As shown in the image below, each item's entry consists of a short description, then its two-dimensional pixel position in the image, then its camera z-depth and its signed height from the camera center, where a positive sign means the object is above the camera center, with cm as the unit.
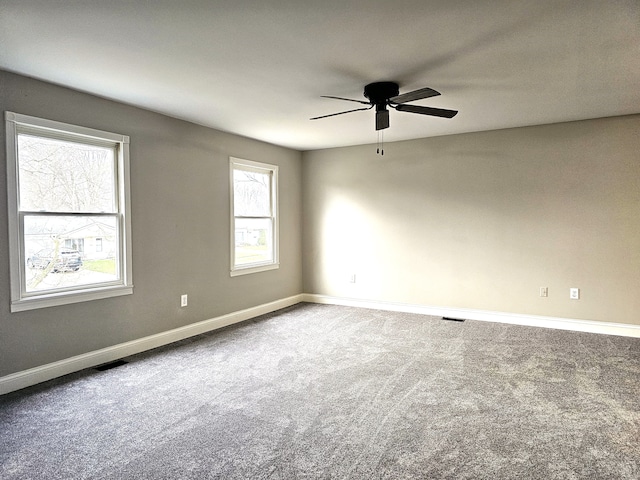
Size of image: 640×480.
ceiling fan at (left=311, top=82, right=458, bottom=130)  328 +104
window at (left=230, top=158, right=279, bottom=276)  529 +14
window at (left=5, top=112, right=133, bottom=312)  309 +13
